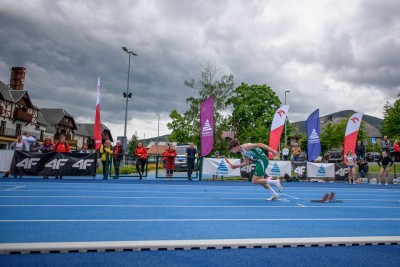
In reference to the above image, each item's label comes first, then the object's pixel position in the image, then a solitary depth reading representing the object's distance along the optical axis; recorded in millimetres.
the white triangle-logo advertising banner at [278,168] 16872
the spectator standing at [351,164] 16453
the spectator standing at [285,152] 23828
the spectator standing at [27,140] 15594
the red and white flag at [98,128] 16266
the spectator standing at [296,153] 18594
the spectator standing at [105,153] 15273
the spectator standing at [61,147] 15297
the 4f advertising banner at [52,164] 14312
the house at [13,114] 44906
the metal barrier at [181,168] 16094
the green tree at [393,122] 33206
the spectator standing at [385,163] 15411
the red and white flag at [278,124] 19234
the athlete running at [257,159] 8281
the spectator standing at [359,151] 18956
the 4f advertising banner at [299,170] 17766
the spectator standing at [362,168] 18156
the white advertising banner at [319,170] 17797
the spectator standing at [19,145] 15328
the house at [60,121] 62609
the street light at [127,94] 27181
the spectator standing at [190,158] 16031
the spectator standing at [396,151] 18438
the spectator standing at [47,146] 15383
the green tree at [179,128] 36594
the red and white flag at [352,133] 19000
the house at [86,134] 76250
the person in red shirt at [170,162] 16016
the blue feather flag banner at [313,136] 18578
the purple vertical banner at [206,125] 16188
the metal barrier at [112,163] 15359
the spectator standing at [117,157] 15438
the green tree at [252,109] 42094
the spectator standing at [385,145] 17075
